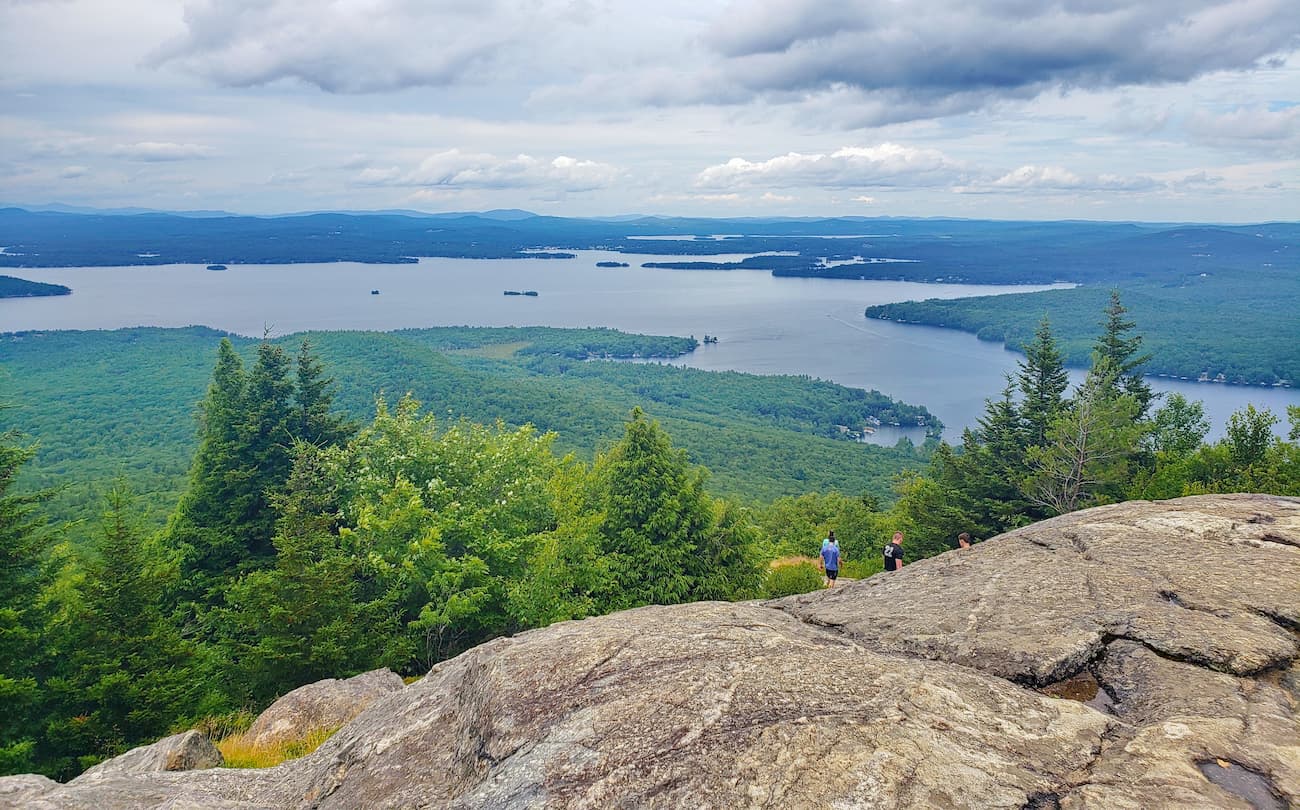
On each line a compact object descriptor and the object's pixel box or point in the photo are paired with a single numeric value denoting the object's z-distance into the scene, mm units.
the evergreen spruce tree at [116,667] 14234
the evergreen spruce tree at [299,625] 15594
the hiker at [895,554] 17703
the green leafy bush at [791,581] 25062
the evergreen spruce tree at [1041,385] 32156
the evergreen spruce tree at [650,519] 21922
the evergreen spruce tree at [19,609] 14344
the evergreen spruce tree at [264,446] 24906
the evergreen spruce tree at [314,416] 27891
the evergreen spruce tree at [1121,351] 41438
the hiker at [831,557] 19688
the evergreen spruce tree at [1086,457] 26844
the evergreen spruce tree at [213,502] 23891
